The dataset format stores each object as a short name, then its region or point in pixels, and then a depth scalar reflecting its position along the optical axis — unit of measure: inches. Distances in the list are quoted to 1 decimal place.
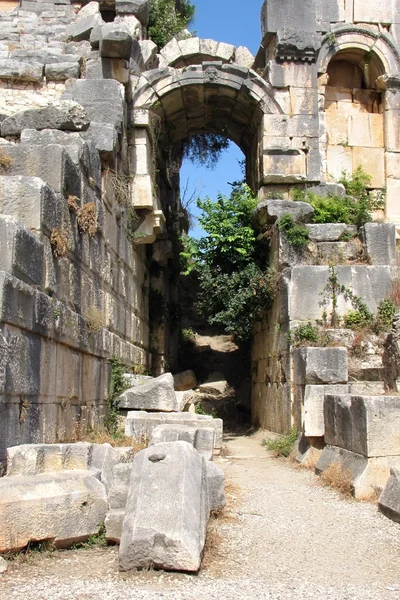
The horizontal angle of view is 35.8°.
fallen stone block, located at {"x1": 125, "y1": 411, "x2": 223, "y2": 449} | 315.0
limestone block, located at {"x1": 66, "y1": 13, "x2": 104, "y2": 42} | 453.1
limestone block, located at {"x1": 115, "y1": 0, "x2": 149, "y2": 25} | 486.9
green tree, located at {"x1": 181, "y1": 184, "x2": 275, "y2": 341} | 447.2
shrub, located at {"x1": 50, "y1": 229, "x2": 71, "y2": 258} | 249.9
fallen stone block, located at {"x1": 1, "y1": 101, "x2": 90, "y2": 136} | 326.3
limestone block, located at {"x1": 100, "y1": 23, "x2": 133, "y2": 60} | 411.2
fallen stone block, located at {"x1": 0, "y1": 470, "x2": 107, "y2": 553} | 153.3
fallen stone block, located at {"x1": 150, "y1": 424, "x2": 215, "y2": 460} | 262.1
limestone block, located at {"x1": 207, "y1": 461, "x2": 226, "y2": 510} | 204.8
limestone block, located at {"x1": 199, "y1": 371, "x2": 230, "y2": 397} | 583.8
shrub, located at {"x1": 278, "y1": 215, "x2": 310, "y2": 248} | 403.2
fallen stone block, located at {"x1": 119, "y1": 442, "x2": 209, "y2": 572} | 143.3
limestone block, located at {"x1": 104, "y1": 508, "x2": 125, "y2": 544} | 164.7
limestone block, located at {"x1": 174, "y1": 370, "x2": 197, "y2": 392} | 557.9
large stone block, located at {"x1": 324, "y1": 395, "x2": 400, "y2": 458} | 244.8
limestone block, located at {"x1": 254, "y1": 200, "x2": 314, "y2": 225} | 419.9
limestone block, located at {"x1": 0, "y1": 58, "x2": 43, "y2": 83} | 407.2
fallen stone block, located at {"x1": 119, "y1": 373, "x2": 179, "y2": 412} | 346.6
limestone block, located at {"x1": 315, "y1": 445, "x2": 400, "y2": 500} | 238.4
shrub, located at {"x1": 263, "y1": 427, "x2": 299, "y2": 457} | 354.0
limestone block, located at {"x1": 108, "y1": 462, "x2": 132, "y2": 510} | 175.9
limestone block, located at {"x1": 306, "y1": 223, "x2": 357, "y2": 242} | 409.6
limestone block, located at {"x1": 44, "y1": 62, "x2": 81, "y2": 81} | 413.1
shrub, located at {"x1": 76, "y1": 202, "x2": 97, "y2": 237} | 293.6
